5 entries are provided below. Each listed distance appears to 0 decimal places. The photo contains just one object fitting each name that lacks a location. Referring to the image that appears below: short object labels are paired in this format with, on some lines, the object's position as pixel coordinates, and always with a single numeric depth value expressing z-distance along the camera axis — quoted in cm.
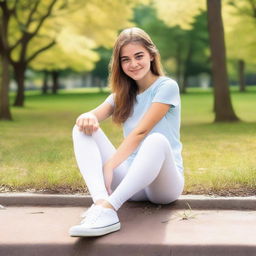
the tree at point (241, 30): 2108
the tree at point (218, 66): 1455
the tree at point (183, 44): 4503
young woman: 376
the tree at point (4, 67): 1778
